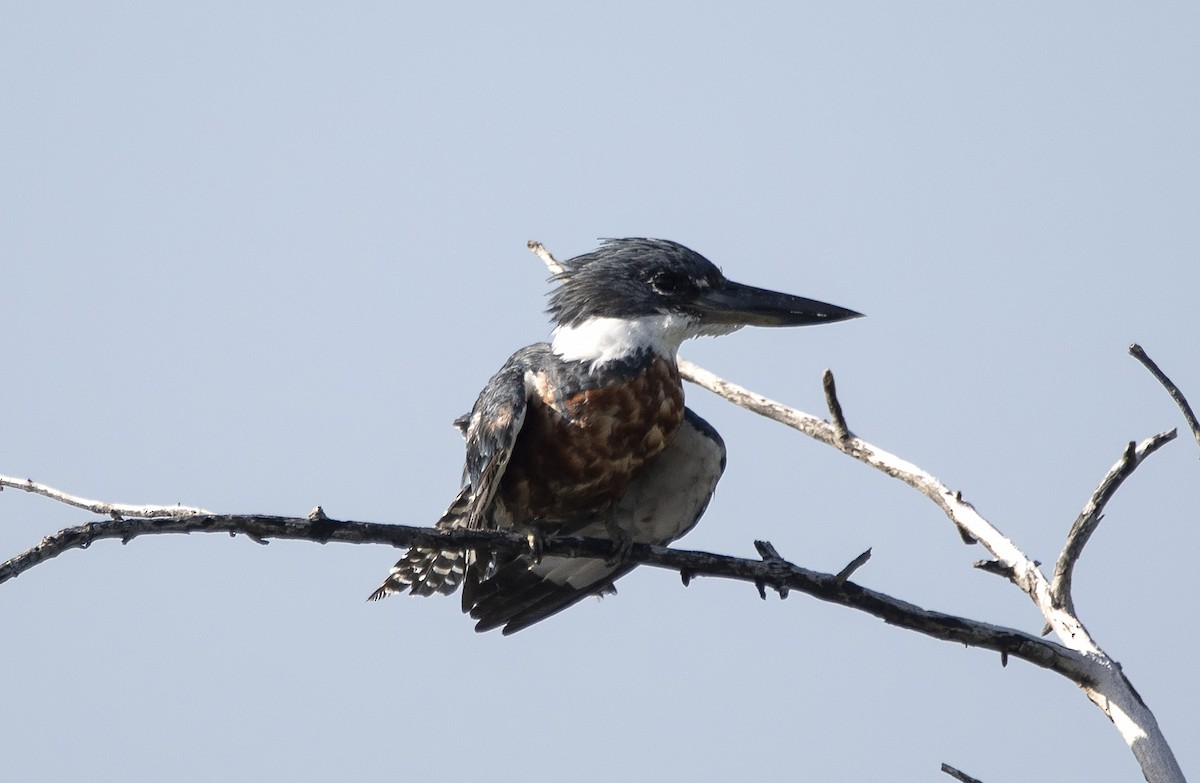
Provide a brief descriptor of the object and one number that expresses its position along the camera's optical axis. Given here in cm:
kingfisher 1105
